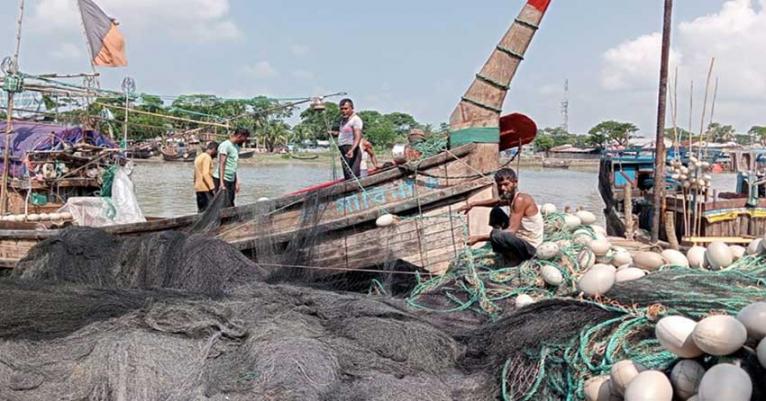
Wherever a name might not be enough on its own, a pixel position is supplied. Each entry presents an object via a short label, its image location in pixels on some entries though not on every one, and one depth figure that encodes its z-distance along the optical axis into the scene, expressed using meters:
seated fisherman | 5.74
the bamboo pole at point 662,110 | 9.73
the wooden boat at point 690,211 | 10.25
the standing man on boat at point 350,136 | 7.96
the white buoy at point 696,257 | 5.01
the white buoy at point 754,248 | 4.95
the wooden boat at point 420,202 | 6.76
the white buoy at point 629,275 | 4.42
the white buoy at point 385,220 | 6.64
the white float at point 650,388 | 2.66
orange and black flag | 11.58
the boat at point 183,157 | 41.78
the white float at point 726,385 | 2.43
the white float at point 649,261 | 4.95
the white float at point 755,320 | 2.60
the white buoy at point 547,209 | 6.88
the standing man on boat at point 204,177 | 8.97
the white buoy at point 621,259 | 5.22
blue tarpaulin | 13.43
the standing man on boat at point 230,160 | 8.48
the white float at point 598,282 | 3.95
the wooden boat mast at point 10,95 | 10.27
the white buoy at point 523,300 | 4.80
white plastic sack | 9.73
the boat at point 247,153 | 49.33
